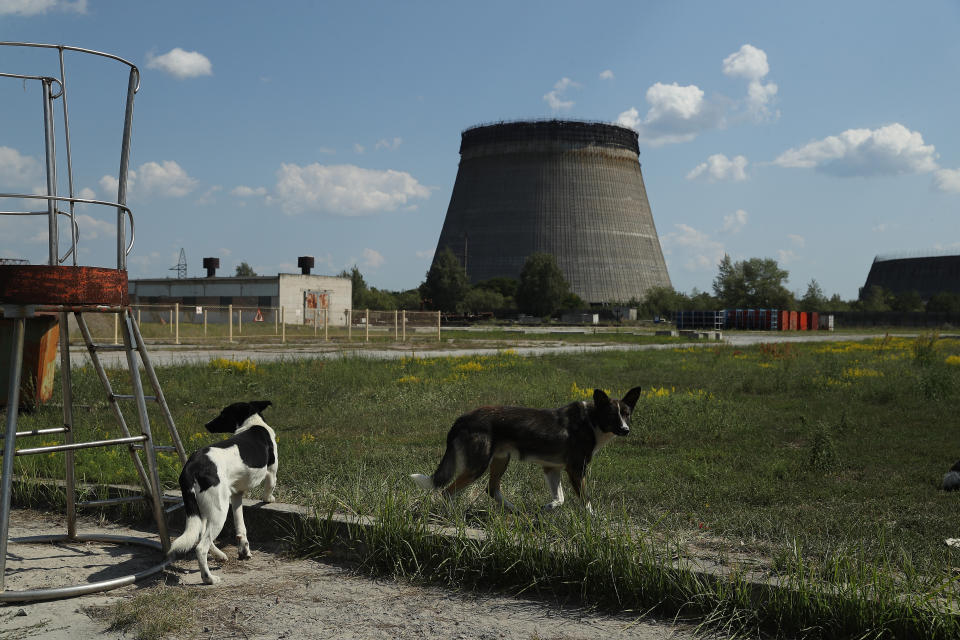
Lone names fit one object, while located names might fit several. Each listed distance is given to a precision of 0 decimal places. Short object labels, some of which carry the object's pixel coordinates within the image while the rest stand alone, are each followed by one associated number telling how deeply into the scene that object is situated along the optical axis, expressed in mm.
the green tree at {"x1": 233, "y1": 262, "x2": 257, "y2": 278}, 128500
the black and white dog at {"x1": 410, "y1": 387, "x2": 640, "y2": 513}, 4559
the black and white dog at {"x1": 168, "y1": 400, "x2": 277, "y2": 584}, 3963
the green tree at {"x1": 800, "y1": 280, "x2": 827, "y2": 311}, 98375
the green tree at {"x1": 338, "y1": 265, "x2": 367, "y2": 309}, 86625
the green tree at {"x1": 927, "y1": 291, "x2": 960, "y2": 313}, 89062
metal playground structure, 3770
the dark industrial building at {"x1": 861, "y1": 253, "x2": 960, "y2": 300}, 104250
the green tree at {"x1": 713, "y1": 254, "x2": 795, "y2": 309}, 92750
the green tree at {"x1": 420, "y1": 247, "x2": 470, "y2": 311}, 86812
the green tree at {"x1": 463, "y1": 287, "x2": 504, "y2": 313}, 88500
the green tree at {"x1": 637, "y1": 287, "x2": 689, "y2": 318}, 89562
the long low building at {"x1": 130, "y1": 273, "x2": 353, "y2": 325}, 65750
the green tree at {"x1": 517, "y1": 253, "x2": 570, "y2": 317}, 84812
